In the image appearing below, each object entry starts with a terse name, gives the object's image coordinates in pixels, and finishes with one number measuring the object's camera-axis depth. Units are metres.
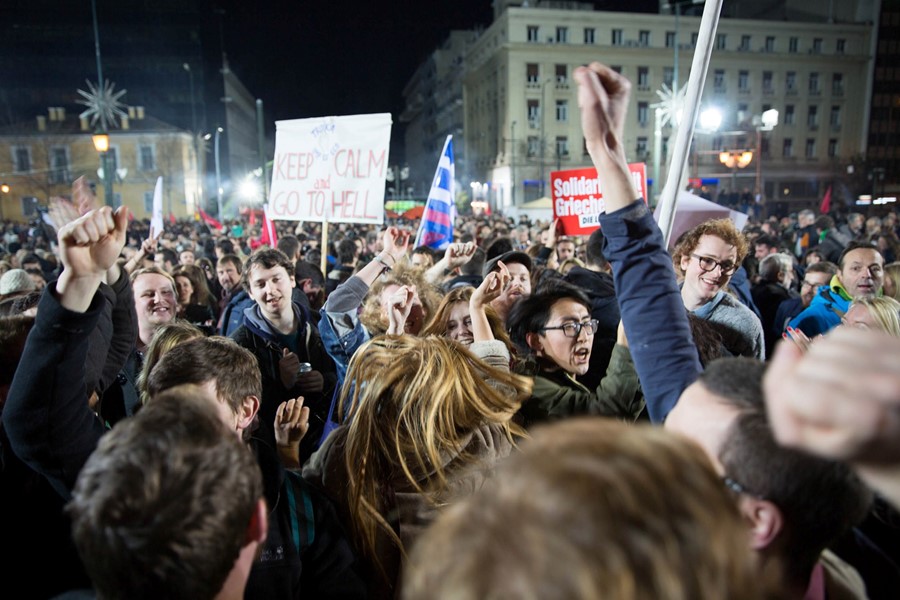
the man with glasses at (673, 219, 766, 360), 3.55
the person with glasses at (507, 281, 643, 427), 2.86
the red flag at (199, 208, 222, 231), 22.65
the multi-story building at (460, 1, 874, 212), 58.03
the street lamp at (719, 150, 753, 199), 18.80
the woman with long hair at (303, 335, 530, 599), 2.14
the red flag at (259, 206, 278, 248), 9.18
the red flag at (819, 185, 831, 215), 19.00
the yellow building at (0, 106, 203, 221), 56.75
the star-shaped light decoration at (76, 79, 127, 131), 20.14
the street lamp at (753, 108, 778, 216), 17.56
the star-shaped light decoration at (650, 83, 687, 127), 20.36
